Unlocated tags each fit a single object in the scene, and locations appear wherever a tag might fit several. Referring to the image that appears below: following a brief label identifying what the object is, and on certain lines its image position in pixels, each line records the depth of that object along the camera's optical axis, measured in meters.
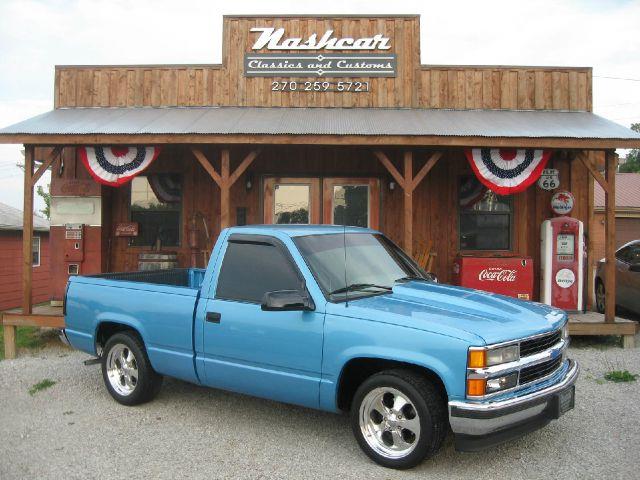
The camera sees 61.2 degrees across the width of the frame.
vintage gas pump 9.01
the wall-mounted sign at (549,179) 9.93
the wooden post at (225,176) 8.13
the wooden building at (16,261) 13.98
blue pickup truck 3.56
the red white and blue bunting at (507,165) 8.29
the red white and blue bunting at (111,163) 8.56
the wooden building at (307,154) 9.95
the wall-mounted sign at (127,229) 10.16
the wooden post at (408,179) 8.05
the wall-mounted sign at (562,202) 9.70
